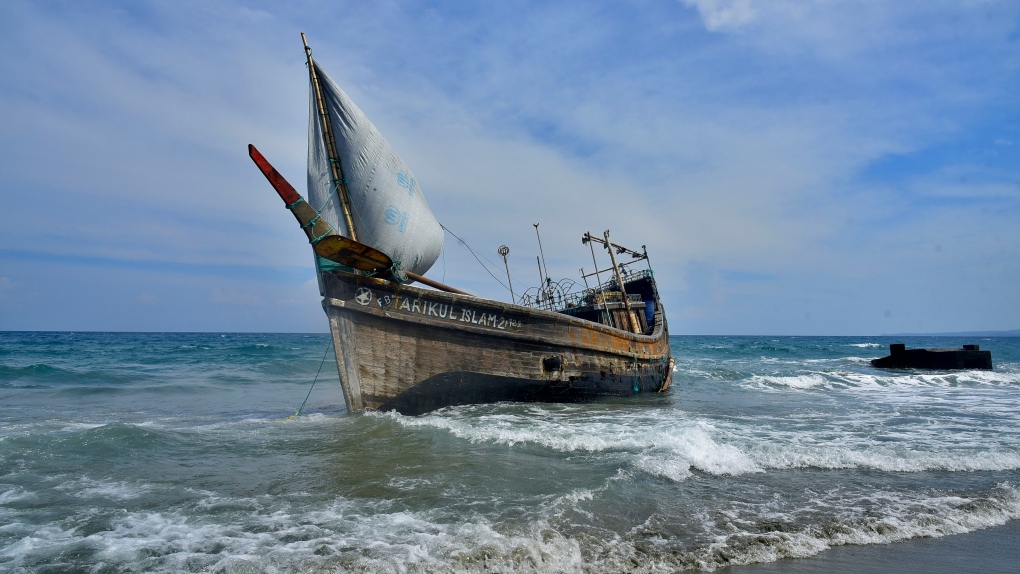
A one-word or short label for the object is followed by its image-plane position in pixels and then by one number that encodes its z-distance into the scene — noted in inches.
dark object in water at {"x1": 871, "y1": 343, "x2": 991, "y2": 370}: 951.6
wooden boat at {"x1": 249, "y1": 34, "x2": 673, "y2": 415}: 352.2
